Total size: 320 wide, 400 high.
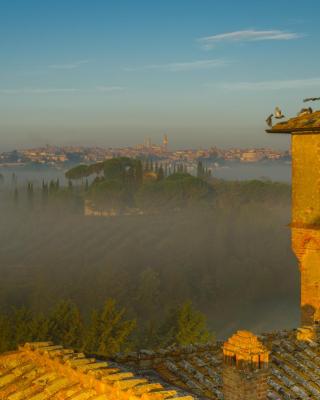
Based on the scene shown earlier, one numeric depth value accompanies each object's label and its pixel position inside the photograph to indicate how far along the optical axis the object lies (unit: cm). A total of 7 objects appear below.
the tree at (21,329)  3206
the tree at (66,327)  3222
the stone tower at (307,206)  1653
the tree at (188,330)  3288
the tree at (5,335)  3144
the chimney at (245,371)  913
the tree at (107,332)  3106
